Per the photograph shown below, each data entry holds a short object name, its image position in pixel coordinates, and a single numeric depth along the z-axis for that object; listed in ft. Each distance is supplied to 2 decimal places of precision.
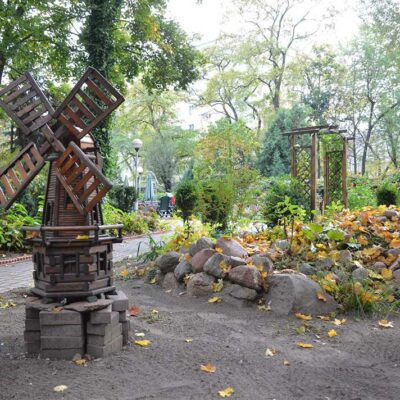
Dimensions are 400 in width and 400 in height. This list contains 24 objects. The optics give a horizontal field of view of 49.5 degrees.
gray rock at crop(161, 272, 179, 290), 18.01
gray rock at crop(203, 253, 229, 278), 16.48
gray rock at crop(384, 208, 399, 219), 22.00
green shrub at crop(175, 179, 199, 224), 38.18
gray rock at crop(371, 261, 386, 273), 16.80
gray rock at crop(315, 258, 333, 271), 16.61
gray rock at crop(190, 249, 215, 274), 17.29
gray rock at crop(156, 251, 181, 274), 18.86
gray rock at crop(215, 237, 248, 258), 17.71
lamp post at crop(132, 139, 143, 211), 63.46
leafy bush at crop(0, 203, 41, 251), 30.09
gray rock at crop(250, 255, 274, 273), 16.07
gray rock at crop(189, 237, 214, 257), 18.13
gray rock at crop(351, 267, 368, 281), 15.58
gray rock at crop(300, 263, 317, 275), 16.37
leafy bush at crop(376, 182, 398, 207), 37.22
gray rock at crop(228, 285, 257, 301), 15.43
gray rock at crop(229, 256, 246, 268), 16.48
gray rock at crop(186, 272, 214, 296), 16.46
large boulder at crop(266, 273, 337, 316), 14.42
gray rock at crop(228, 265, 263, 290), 15.42
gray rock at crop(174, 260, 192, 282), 17.72
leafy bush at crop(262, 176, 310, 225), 28.48
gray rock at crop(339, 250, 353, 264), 16.96
